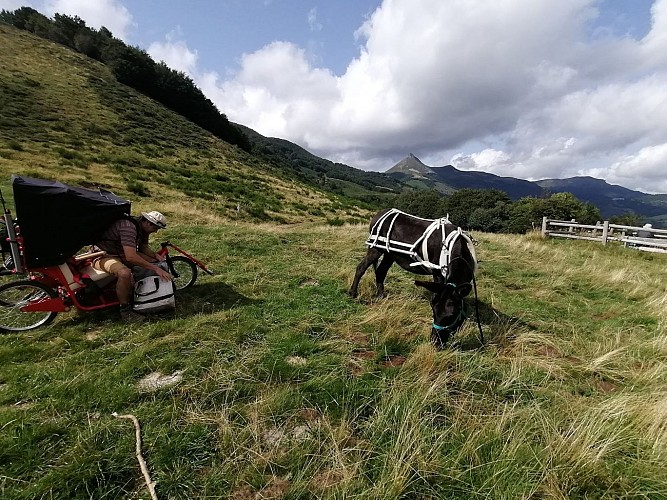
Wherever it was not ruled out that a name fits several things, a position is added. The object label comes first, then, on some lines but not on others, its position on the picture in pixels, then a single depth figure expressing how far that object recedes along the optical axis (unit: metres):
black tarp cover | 4.18
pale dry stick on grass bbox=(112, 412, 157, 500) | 2.24
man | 4.74
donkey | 4.23
